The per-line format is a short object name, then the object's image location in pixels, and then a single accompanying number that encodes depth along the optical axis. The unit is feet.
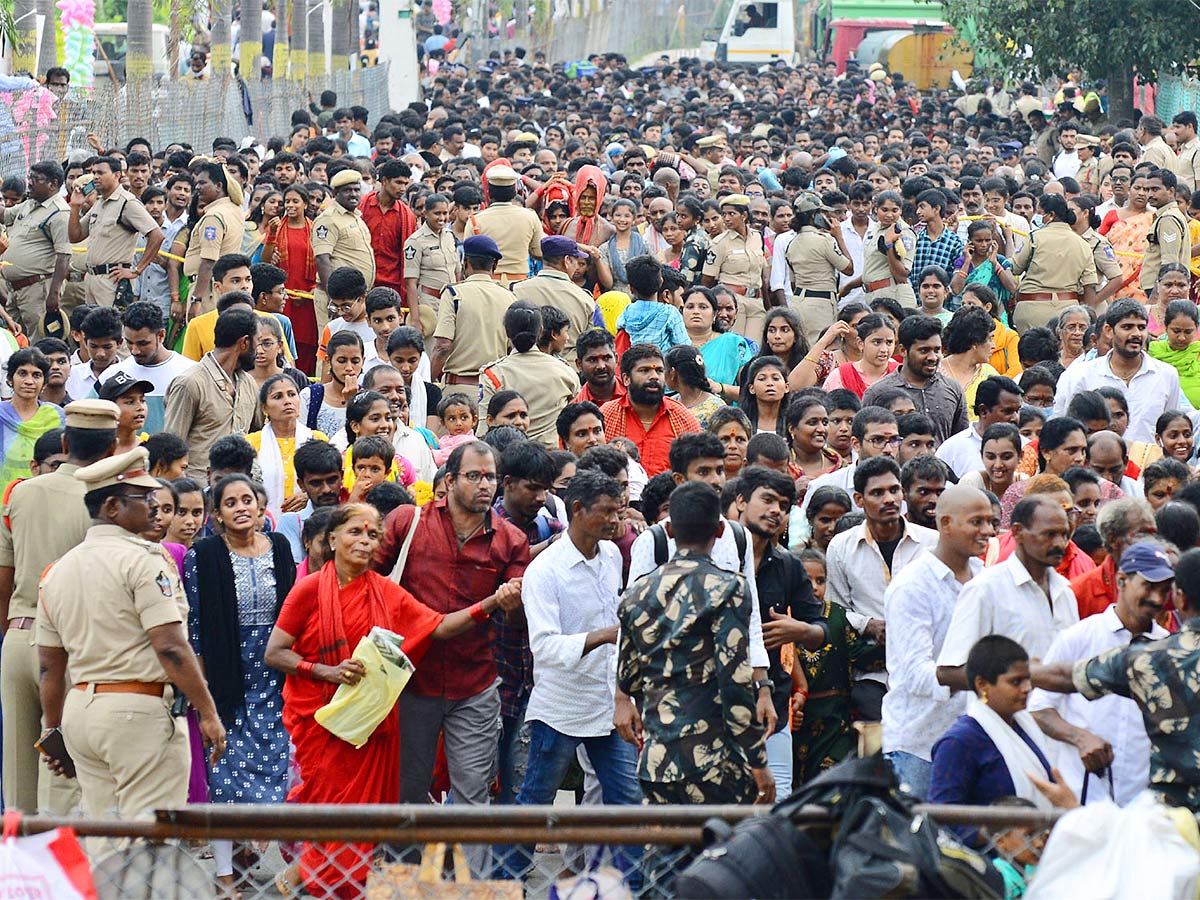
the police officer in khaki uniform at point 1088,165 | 127.36
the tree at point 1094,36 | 164.29
